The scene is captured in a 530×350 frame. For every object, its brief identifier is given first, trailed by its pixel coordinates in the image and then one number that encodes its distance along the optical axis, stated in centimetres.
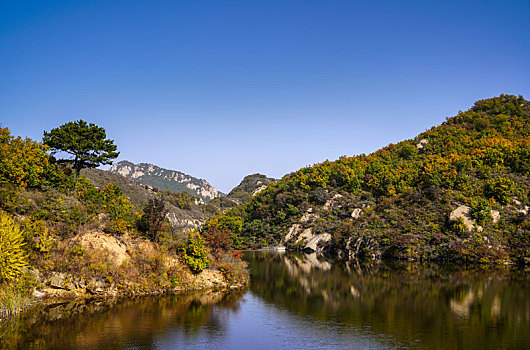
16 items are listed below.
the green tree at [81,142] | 4262
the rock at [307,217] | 10169
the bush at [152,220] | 3969
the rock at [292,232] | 10025
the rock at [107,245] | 3503
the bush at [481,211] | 6556
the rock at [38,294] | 3020
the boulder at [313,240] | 8944
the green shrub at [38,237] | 3181
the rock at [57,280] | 3162
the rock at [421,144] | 11746
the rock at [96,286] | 3316
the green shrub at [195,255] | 3872
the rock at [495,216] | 6550
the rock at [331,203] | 10341
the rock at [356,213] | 9121
